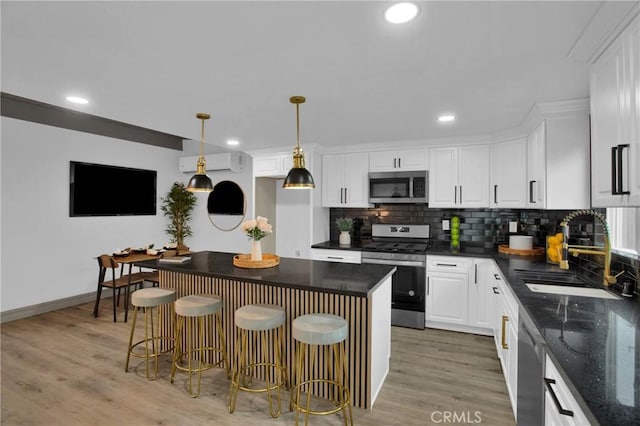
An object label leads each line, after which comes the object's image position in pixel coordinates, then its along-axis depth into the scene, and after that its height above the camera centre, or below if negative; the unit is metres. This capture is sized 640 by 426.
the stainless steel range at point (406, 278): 3.76 -0.73
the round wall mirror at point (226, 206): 5.68 +0.17
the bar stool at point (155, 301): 2.65 -0.73
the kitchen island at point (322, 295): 2.29 -0.65
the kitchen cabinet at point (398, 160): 4.16 +0.75
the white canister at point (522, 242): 3.48 -0.28
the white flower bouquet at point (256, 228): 2.75 -0.11
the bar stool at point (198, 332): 2.47 -1.06
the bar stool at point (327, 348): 2.00 -0.96
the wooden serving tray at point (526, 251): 3.40 -0.38
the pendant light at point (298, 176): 2.62 +0.33
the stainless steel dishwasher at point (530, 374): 1.48 -0.82
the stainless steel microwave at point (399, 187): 4.13 +0.38
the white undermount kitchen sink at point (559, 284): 2.08 -0.49
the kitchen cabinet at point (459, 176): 3.89 +0.50
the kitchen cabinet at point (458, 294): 3.55 -0.89
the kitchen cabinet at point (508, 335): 2.09 -0.89
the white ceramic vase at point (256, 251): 2.79 -0.31
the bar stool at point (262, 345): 2.20 -1.05
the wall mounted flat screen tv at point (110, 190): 4.66 +0.38
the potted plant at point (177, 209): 5.84 +0.11
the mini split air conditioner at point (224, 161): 5.46 +0.93
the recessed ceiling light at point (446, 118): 3.06 +0.97
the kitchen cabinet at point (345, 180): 4.45 +0.51
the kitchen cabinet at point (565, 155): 2.64 +0.52
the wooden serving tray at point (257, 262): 2.72 -0.41
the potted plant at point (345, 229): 4.50 -0.19
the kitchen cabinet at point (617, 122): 1.35 +0.45
